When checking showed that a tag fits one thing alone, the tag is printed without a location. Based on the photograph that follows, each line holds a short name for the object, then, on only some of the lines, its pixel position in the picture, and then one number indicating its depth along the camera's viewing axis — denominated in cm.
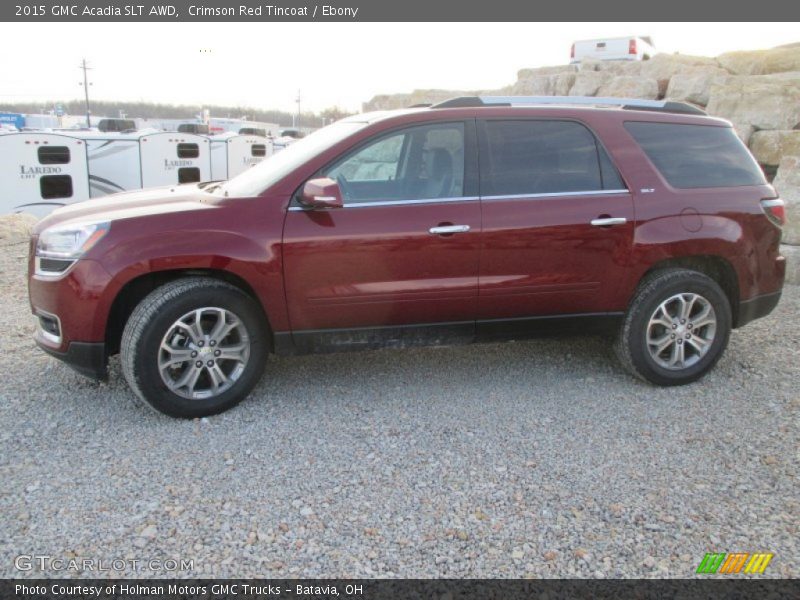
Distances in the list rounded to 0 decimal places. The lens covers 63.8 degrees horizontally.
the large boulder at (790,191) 714
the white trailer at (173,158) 1394
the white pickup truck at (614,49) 2922
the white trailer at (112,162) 1316
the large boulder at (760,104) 949
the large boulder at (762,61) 1522
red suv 357
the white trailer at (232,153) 1573
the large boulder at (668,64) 2269
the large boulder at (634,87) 2050
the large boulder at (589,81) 2736
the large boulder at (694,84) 1658
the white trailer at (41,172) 1202
